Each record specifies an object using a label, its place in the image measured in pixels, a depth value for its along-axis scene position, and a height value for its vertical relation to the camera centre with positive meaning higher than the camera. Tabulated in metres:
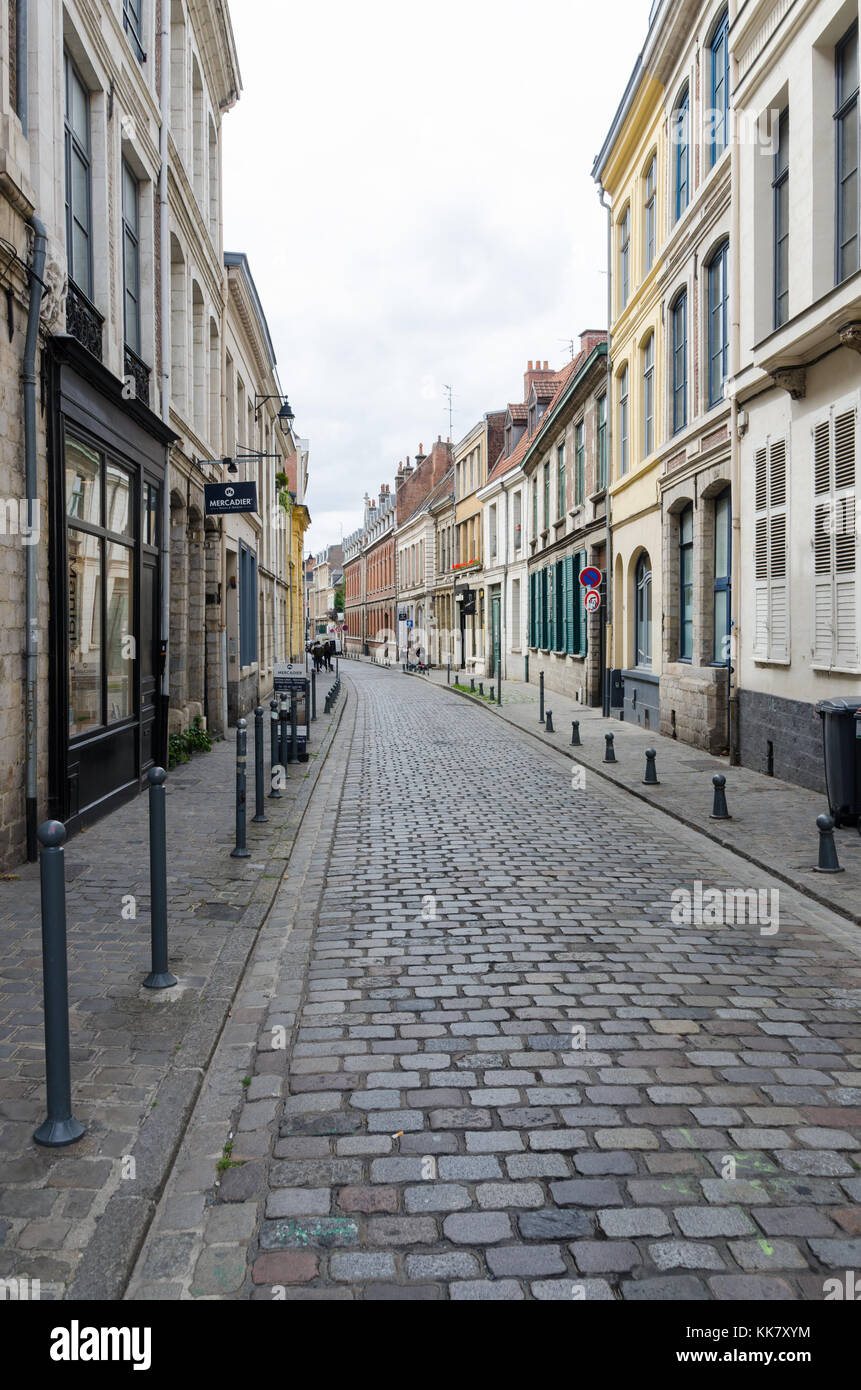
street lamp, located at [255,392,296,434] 23.45 +5.87
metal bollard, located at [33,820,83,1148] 3.40 -1.13
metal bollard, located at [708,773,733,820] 9.59 -1.40
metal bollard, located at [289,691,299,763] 14.05 -1.09
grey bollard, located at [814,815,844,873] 7.44 -1.44
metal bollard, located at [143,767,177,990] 4.90 -1.04
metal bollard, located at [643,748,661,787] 11.71 -1.31
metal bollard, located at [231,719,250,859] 7.92 -1.14
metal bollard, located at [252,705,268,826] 9.46 -1.25
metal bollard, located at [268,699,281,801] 12.92 -1.08
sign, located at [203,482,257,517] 15.79 +2.61
